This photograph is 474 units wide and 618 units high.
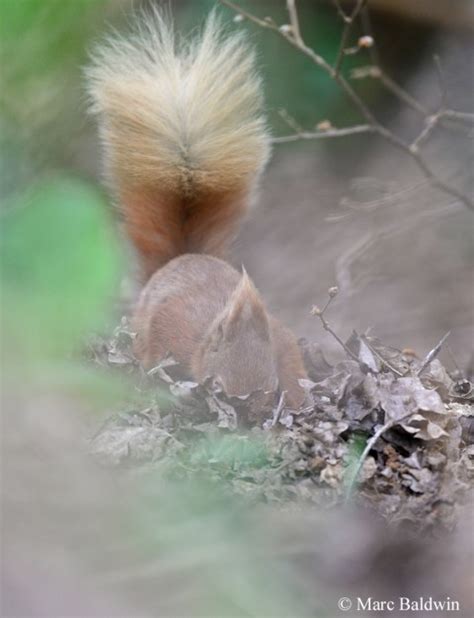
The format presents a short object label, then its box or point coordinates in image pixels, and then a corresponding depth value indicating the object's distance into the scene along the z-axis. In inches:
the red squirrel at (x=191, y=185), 300.0
